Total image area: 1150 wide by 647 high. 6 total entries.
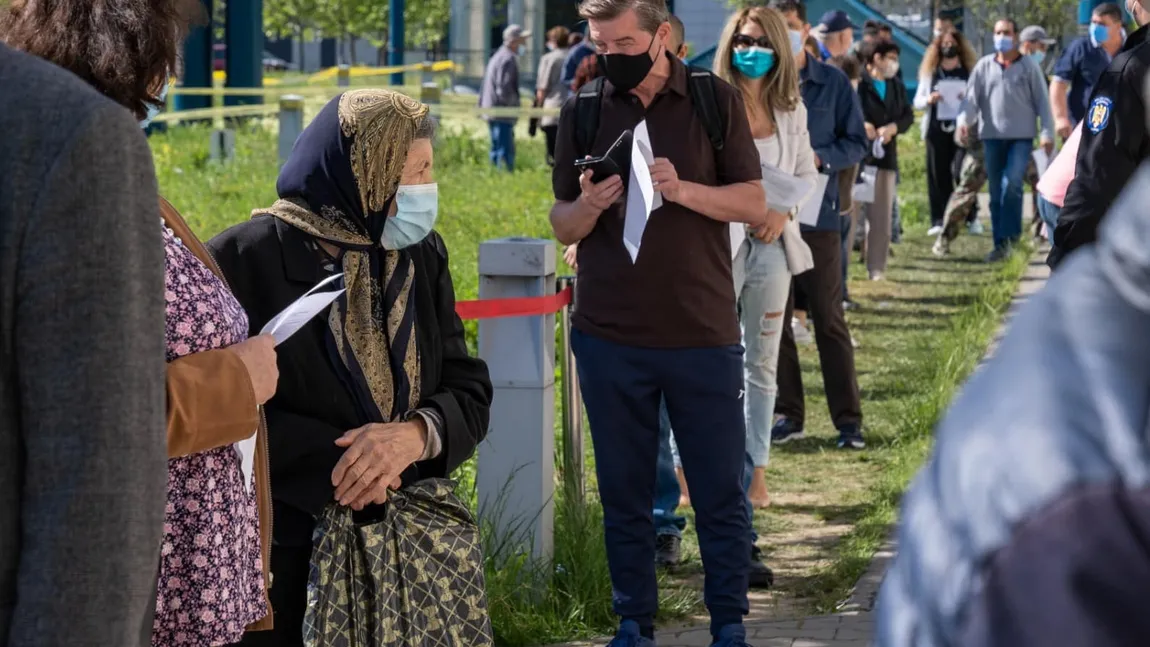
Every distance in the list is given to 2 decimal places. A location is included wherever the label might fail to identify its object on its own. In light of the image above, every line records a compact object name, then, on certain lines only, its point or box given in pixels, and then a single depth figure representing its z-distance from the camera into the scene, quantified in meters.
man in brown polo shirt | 4.86
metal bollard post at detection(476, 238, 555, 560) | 5.34
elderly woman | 3.53
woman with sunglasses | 6.18
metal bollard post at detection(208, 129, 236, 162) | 19.48
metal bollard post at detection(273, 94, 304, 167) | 16.81
